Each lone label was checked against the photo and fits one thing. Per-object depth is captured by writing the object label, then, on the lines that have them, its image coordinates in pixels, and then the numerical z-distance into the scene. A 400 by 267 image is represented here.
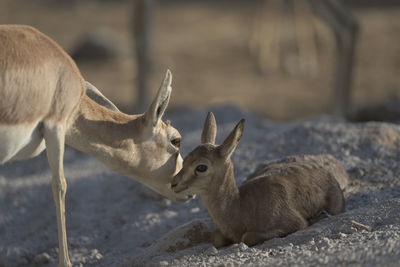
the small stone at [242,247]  9.64
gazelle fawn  10.01
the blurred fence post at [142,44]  22.97
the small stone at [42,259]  12.45
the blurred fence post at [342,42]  20.80
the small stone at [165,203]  13.59
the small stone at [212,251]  9.87
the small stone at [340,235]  9.72
